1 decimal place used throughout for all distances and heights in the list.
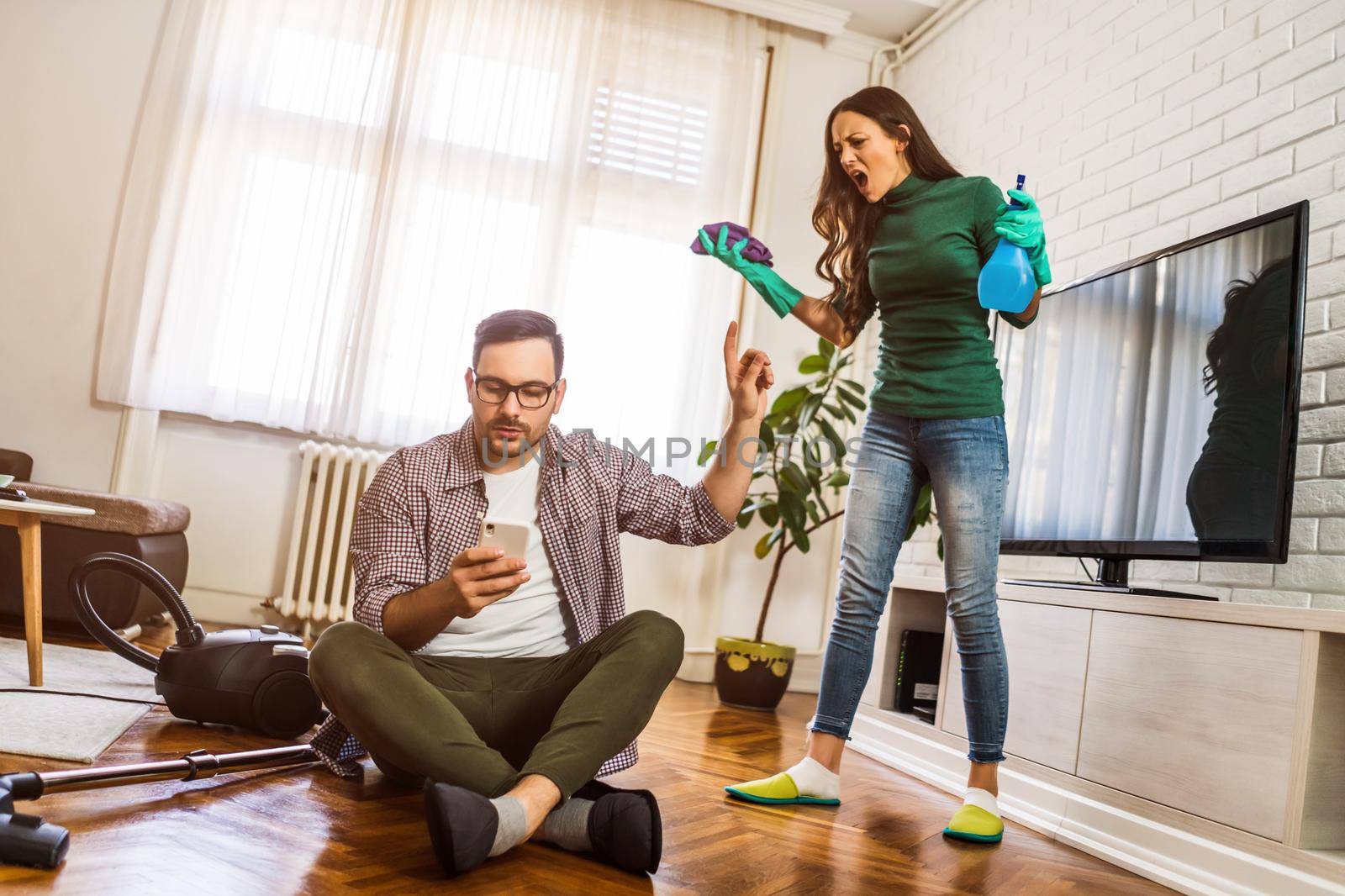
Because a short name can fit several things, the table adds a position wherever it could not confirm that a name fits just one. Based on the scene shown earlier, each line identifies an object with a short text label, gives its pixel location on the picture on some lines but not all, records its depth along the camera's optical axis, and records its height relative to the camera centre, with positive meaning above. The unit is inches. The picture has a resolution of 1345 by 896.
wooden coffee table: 82.0 -9.1
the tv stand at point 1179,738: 58.2 -10.4
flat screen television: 70.0 +13.9
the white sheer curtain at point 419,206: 140.6 +40.2
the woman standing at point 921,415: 71.0 +9.8
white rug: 61.4 -19.4
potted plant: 130.9 +6.6
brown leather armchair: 110.6 -12.4
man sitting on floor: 49.4 -7.1
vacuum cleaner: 72.6 -15.6
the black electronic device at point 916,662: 104.4 -11.7
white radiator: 137.1 -8.6
